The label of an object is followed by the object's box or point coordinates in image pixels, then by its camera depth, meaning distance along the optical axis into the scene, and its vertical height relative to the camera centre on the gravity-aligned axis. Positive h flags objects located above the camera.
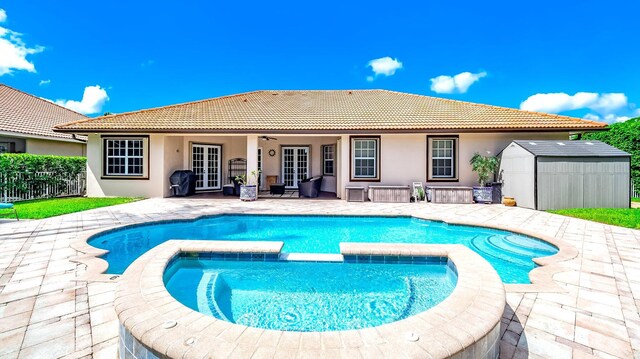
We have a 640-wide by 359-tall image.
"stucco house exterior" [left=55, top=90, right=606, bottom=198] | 12.01 +1.90
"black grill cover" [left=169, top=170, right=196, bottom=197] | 12.91 -0.19
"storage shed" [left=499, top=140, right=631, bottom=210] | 9.61 +0.04
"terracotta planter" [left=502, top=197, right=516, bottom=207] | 10.70 -0.86
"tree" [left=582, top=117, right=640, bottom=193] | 11.66 +1.75
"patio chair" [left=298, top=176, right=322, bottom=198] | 13.45 -0.46
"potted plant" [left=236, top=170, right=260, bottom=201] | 12.04 -0.59
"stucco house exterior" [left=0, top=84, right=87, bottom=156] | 14.05 +2.59
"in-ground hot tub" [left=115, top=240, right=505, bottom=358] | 1.79 -1.08
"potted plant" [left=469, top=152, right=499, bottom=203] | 11.42 +0.25
